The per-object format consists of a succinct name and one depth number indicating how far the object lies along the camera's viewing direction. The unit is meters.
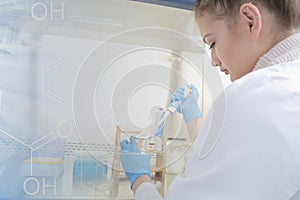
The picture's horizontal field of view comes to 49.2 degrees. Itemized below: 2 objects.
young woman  0.65
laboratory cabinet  0.85
